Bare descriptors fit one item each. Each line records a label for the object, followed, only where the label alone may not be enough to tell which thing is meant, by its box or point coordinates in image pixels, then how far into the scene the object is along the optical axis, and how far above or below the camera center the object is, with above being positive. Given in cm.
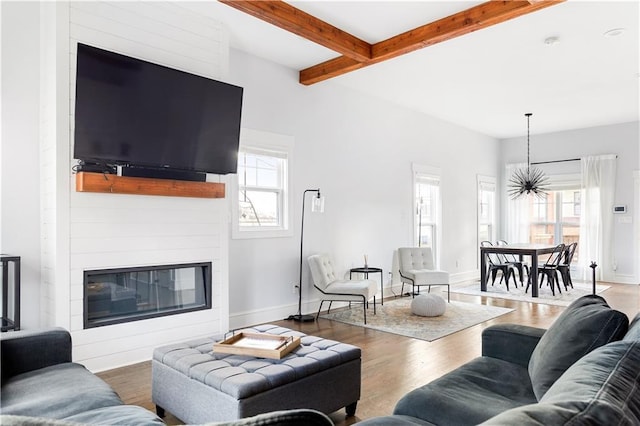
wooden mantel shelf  329 +24
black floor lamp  509 -85
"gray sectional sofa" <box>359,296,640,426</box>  88 -55
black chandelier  899 +79
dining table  678 -61
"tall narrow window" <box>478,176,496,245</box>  911 +16
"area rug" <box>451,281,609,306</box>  646 -129
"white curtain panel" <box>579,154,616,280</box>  821 +4
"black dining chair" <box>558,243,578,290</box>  722 -85
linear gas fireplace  344 -69
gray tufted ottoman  208 -88
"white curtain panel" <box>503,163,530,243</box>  943 -3
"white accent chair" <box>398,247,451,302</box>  622 -83
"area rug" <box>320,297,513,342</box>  467 -127
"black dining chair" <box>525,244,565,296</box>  707 -88
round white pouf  531 -115
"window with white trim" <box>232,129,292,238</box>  485 +31
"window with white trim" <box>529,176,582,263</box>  882 +4
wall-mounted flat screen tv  317 +82
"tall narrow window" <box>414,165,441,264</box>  741 +14
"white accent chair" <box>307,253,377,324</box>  499 -85
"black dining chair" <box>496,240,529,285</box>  753 -89
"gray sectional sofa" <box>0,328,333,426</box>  163 -77
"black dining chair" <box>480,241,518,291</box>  753 -97
